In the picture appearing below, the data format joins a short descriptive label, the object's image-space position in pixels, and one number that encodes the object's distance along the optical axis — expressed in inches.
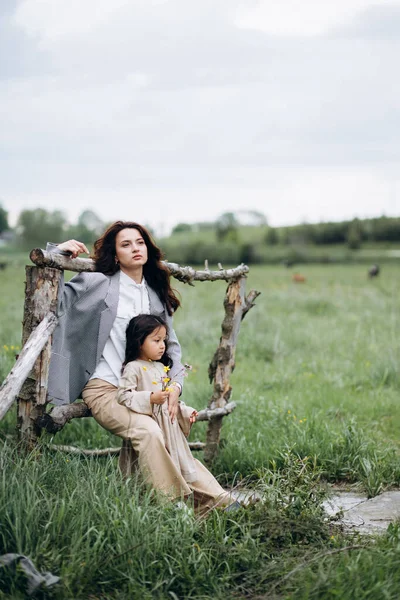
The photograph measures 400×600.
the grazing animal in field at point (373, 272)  1053.8
